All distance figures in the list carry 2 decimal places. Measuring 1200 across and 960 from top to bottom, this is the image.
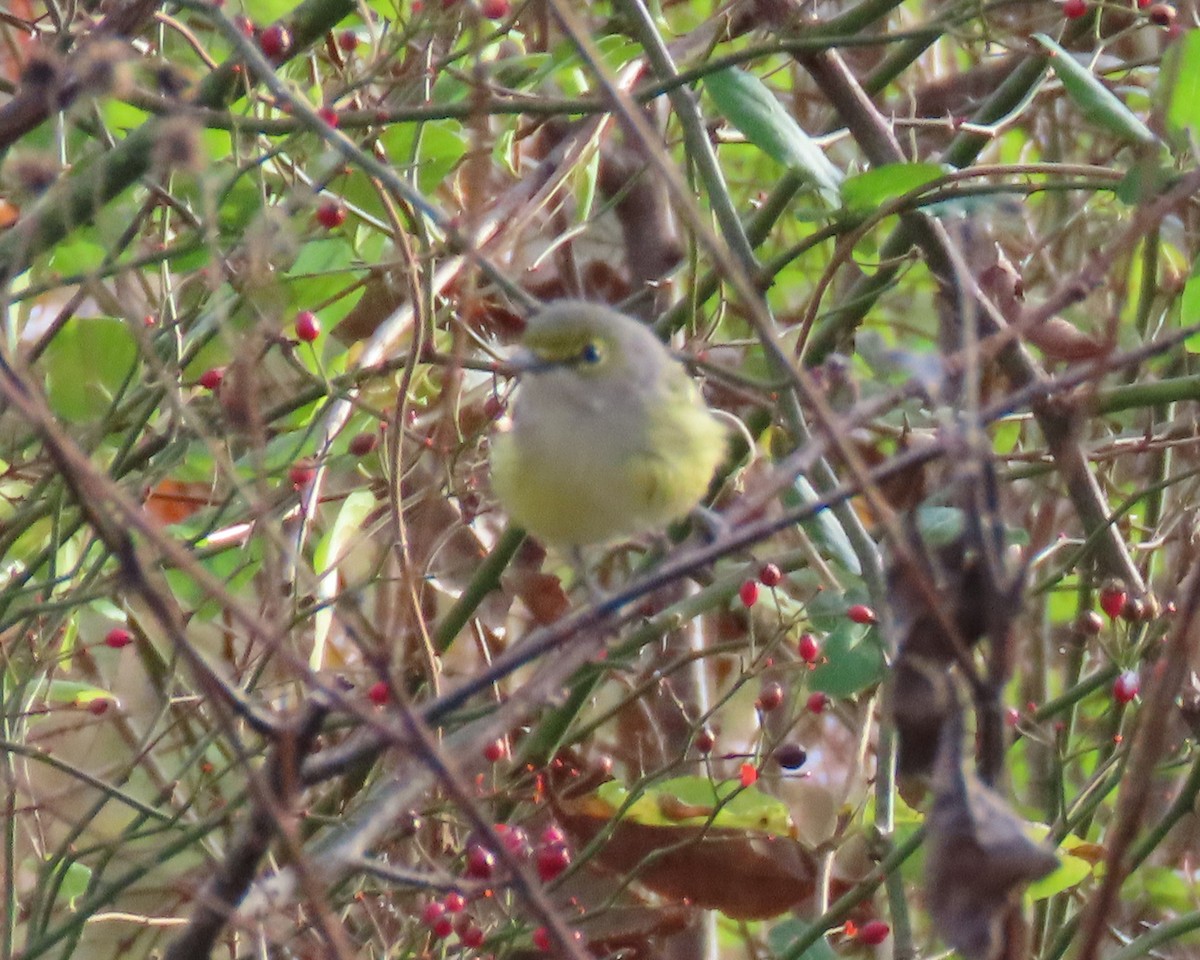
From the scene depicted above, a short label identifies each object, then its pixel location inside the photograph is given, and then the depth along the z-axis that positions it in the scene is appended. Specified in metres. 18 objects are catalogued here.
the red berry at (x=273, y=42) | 6.14
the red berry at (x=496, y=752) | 6.75
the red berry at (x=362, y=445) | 6.78
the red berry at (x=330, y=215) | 6.48
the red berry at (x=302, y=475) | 6.66
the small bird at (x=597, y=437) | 6.16
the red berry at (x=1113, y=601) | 6.62
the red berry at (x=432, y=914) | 5.99
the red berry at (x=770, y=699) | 6.80
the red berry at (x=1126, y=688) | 6.52
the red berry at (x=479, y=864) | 5.96
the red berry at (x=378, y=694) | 6.03
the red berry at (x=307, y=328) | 6.57
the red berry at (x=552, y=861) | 6.34
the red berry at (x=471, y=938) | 6.23
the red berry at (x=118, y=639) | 7.10
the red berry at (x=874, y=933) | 6.64
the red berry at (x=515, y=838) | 6.03
